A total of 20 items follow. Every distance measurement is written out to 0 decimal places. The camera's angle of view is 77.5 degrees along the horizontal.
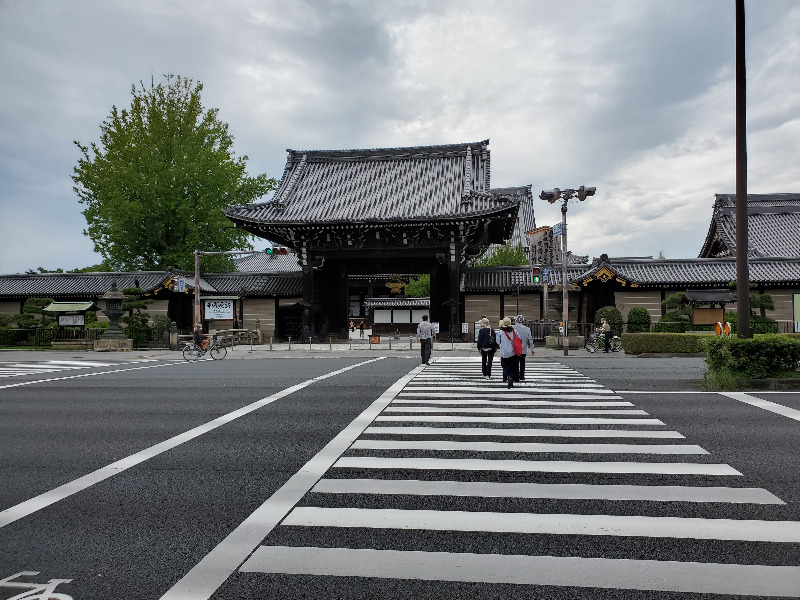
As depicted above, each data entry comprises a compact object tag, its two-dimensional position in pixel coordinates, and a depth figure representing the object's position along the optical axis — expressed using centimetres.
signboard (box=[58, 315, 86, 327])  2830
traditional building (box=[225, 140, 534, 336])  2755
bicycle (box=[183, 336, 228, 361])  2248
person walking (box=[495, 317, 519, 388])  1082
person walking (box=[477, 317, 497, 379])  1302
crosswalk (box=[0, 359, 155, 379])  1660
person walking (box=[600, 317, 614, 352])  2369
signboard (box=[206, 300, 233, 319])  2833
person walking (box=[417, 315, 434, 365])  1703
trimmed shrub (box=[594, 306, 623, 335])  2597
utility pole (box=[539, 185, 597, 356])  2098
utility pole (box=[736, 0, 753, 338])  1103
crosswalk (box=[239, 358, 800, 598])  310
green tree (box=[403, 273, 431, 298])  5109
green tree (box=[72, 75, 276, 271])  2972
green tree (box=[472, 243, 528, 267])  4700
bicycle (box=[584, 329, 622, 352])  2425
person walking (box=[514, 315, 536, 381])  1127
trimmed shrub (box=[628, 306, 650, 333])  2597
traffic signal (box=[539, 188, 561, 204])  2177
